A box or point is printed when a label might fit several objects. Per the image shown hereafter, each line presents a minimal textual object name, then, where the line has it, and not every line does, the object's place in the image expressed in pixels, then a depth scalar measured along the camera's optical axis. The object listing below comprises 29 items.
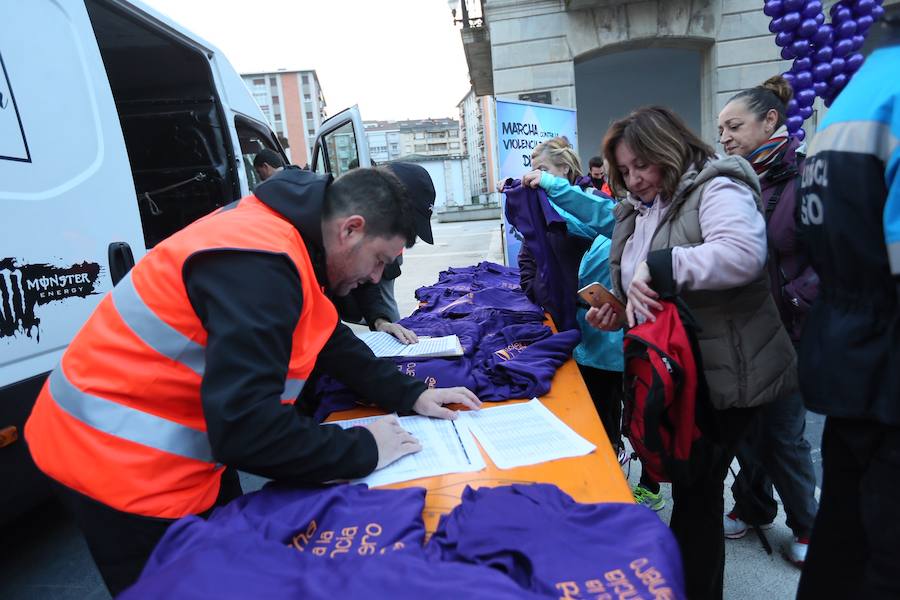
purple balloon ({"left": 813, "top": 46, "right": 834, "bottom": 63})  3.75
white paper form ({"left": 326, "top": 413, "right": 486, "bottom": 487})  1.22
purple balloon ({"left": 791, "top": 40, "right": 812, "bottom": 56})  3.83
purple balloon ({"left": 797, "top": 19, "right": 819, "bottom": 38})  3.71
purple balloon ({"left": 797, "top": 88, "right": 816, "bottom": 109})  3.84
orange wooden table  1.11
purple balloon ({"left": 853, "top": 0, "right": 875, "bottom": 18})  3.73
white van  1.73
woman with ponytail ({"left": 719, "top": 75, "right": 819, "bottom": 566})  1.89
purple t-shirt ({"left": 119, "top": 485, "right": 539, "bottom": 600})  0.73
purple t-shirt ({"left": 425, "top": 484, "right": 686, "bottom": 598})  0.80
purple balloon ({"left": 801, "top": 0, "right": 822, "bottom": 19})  3.71
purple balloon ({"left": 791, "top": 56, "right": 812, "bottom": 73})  3.91
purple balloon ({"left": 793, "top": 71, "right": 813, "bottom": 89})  3.85
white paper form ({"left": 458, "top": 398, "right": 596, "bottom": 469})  1.29
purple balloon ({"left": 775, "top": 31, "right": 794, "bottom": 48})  3.84
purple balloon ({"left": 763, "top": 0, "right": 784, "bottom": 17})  3.79
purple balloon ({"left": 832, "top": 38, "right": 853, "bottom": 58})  3.70
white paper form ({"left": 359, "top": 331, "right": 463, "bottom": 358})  1.94
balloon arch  3.71
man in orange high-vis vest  0.99
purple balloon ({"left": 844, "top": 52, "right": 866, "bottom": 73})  3.64
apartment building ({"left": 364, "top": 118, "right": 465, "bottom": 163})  89.31
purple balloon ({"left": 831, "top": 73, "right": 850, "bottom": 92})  3.74
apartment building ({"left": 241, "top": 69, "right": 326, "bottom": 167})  68.69
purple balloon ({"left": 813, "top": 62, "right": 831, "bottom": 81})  3.81
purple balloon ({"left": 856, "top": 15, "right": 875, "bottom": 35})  3.69
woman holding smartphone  1.40
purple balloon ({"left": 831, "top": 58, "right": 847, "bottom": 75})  3.75
